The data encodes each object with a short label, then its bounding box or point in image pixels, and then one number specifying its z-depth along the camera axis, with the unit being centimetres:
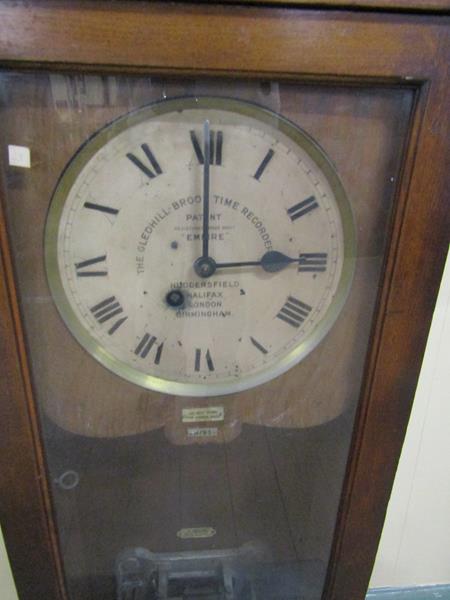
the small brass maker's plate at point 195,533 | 86
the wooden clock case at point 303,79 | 47
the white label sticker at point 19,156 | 56
